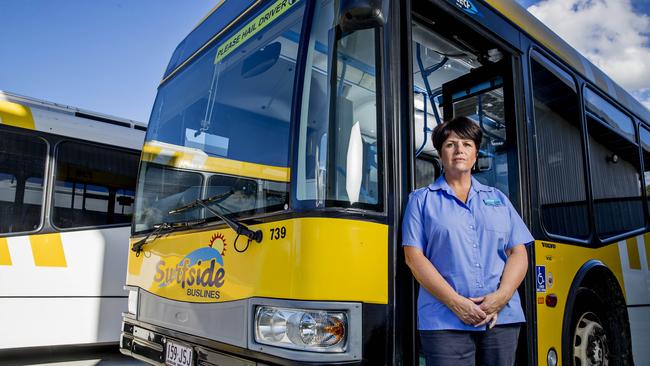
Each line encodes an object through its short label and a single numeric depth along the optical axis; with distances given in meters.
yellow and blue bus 2.14
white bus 4.78
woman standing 2.07
